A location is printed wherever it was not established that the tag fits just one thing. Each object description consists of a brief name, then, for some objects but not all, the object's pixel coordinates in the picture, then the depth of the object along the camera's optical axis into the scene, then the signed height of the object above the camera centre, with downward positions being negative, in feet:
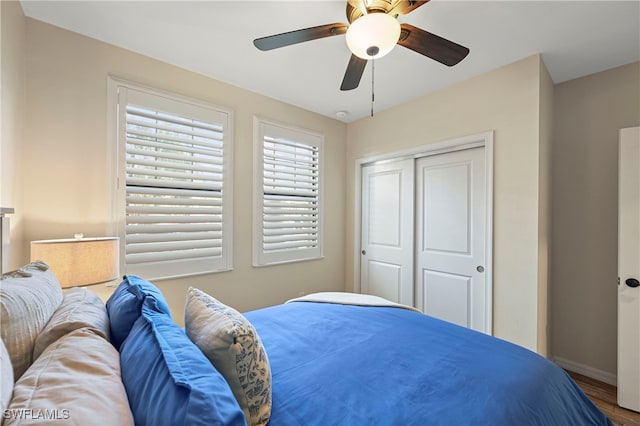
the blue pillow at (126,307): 3.32 -1.18
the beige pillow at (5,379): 1.74 -1.12
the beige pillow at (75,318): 2.66 -1.14
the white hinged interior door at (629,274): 6.55 -1.26
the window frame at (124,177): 6.94 +0.93
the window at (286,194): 9.66 +0.73
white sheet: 6.38 -1.95
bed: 1.98 -1.45
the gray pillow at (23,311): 2.49 -0.97
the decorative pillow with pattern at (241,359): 2.88 -1.50
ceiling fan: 4.37 +2.99
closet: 8.57 -0.44
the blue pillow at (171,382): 1.92 -1.30
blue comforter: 3.05 -2.04
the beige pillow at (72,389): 1.70 -1.21
